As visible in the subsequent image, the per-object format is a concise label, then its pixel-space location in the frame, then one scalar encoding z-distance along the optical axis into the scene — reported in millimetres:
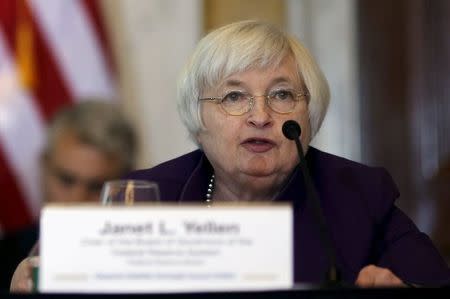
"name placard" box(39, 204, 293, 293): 4262
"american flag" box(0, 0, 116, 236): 10781
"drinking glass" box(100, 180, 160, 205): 4937
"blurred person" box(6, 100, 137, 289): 9727
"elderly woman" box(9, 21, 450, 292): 6008
